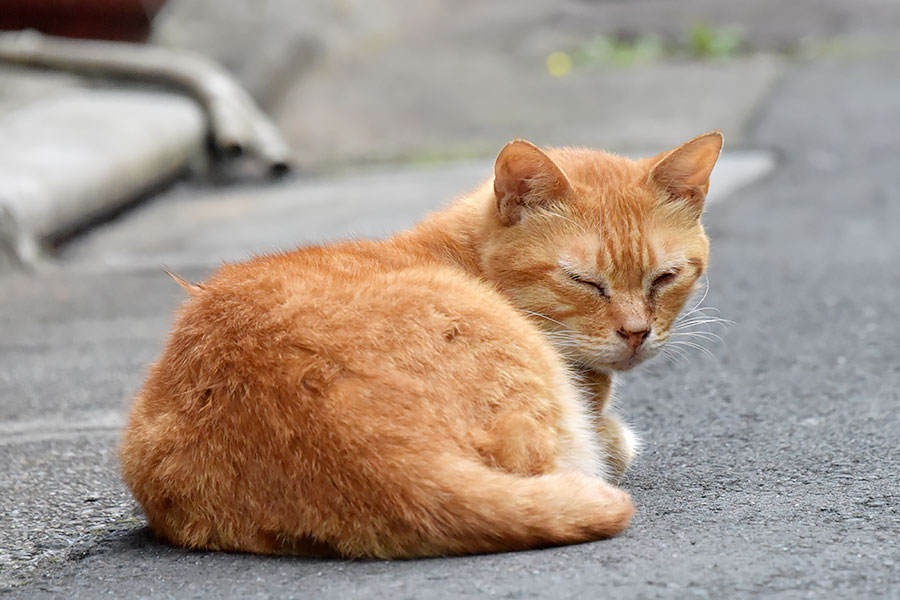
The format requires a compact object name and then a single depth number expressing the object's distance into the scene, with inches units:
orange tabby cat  187.6
